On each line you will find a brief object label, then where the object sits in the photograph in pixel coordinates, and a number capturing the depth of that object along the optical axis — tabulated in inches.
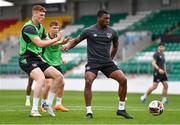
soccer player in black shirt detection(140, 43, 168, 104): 847.7
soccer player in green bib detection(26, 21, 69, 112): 645.3
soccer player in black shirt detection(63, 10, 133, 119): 538.0
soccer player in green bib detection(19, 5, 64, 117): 530.9
